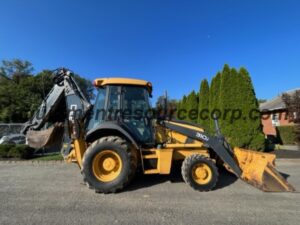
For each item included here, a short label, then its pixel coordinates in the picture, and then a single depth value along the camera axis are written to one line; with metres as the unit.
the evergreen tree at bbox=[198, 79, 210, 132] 13.53
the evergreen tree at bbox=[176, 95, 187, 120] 18.14
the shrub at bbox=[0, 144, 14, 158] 8.03
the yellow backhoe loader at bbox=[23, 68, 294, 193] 4.34
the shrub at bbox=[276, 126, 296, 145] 13.59
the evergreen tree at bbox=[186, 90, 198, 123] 14.93
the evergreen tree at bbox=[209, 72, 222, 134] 11.46
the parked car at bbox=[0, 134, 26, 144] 11.60
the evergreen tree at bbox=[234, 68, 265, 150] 9.38
